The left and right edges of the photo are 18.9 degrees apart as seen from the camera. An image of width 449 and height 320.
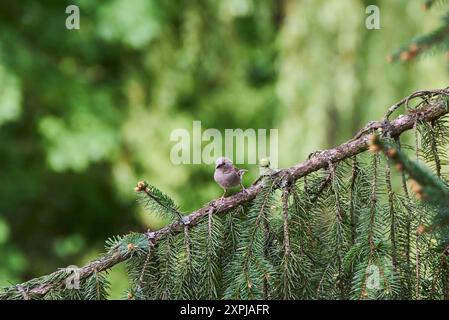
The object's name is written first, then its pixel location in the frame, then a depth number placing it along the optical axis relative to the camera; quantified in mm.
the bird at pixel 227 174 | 3880
